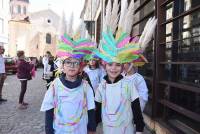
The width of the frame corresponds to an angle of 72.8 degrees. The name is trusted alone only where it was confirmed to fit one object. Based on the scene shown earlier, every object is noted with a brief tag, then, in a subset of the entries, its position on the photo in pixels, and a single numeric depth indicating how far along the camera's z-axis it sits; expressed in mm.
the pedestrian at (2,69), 3926
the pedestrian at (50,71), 4714
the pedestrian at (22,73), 3562
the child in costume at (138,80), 1697
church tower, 36691
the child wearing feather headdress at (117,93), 1377
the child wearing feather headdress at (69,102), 1312
